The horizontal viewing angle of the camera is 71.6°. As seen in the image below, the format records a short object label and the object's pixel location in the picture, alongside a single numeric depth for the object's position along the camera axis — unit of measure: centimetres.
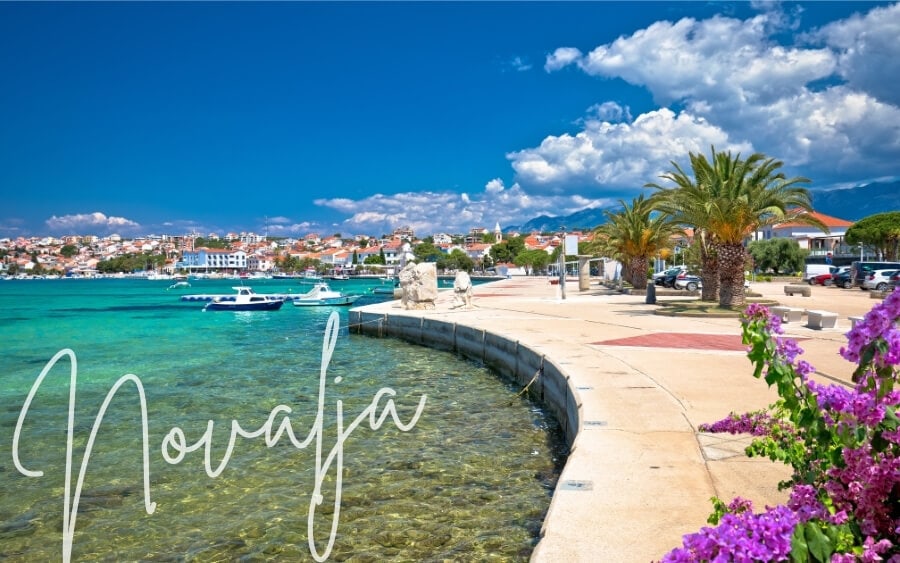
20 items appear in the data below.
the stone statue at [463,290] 2457
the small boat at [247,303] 3972
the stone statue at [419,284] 2456
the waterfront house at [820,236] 7850
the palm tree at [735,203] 1995
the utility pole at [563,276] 2735
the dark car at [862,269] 3638
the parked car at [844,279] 3780
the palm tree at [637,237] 3412
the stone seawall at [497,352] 860
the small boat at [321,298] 4266
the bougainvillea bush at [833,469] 197
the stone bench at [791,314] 1680
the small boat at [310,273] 17825
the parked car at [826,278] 4091
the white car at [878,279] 3150
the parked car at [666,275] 3918
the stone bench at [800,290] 2838
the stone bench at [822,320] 1538
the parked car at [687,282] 3228
